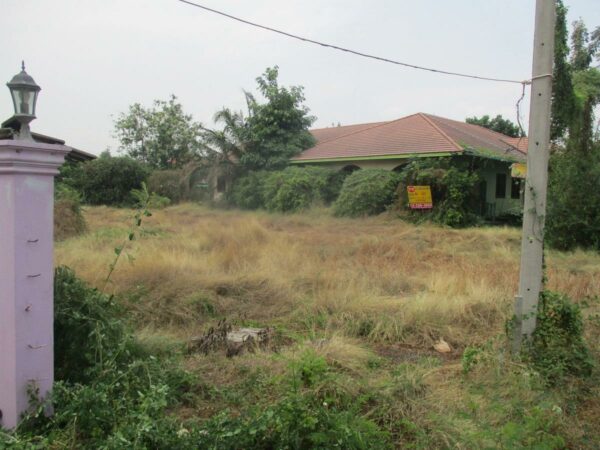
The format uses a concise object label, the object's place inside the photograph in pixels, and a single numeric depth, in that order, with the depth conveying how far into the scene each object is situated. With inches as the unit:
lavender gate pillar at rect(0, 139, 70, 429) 109.6
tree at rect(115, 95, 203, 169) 1402.6
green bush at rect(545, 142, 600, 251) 419.5
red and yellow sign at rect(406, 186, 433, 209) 656.4
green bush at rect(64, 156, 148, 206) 1072.2
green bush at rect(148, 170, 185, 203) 1008.2
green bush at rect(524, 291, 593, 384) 149.4
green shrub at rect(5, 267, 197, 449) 103.6
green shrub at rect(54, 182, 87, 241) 467.2
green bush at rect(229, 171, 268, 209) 910.4
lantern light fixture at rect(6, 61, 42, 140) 113.3
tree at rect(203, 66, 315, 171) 949.2
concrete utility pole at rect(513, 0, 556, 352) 162.6
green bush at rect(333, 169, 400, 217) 707.4
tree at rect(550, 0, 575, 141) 407.8
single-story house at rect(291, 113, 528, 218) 727.1
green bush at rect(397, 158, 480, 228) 635.5
